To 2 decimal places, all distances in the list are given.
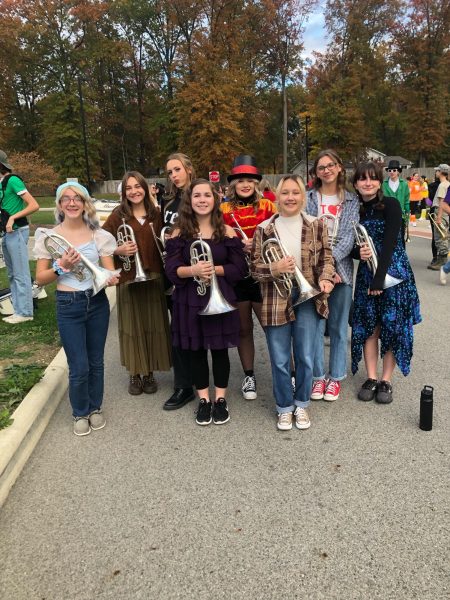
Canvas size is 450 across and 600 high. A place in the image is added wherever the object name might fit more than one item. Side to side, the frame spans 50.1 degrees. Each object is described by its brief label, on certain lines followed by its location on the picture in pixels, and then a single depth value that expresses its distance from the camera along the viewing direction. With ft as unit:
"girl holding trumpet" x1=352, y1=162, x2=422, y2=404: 12.62
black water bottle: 11.62
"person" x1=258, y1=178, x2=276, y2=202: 17.02
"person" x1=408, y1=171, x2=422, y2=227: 59.47
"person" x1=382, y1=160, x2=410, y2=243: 25.23
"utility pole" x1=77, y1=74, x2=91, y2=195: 113.55
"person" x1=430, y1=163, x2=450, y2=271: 30.76
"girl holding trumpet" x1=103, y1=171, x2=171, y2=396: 13.52
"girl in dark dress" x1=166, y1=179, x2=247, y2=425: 12.12
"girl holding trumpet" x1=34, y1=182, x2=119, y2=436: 11.64
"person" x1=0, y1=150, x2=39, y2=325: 20.16
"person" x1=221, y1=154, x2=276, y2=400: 13.37
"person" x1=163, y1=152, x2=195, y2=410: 13.99
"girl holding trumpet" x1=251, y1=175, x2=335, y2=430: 11.81
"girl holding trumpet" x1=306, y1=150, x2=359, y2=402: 12.85
